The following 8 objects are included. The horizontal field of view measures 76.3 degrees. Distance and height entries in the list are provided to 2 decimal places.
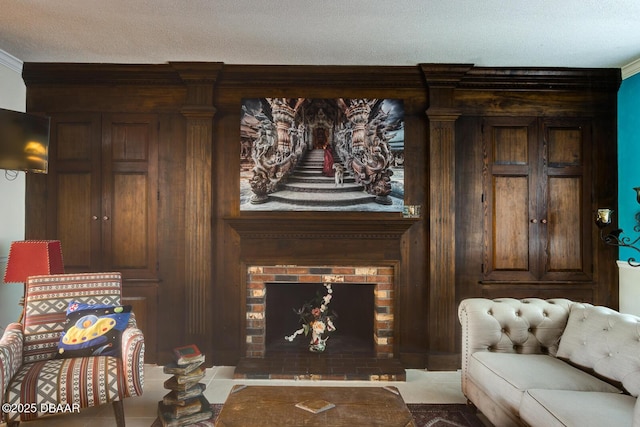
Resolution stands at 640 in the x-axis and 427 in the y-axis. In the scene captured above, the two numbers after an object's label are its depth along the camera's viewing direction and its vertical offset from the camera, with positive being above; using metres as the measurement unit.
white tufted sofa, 1.88 -0.87
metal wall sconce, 3.05 -0.17
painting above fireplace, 3.60 +0.52
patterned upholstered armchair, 2.12 -0.83
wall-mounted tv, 2.88 +0.55
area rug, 2.60 -1.34
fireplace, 3.36 -1.03
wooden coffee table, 1.78 -0.90
